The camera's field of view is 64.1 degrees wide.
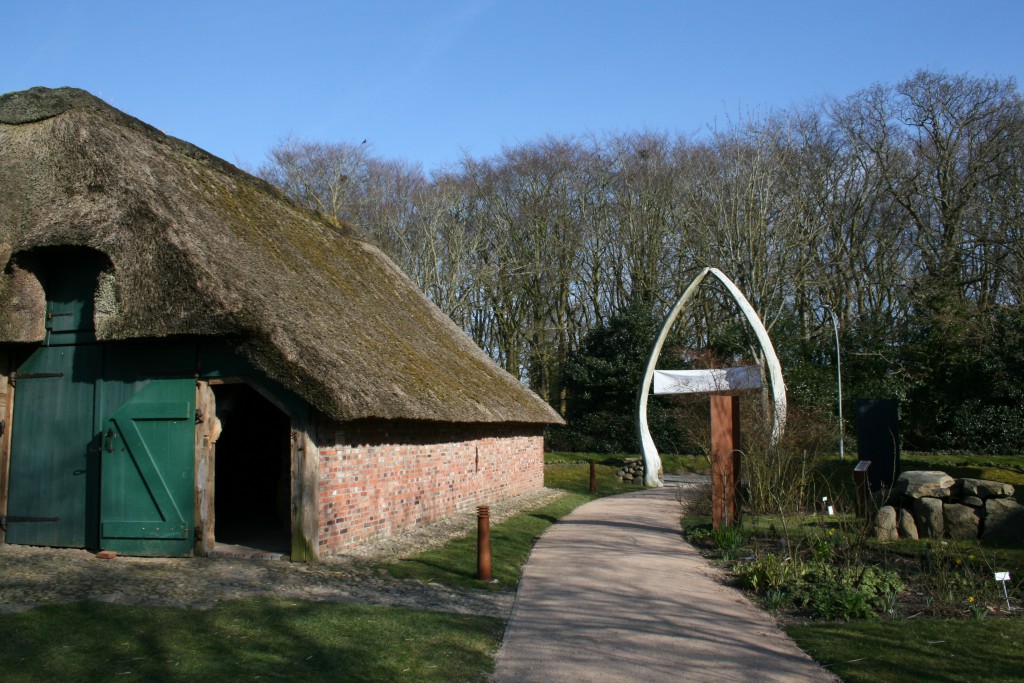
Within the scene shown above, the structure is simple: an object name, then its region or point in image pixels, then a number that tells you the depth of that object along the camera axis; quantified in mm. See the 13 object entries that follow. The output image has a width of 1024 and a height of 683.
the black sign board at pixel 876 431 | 13430
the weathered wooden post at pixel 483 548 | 9414
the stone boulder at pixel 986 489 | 11742
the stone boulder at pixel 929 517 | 11680
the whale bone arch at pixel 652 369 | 18188
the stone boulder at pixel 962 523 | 11633
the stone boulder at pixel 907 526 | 11766
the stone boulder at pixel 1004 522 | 11375
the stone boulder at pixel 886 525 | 11742
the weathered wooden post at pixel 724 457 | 12706
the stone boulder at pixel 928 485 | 11992
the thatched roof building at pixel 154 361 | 9844
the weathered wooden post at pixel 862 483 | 12398
